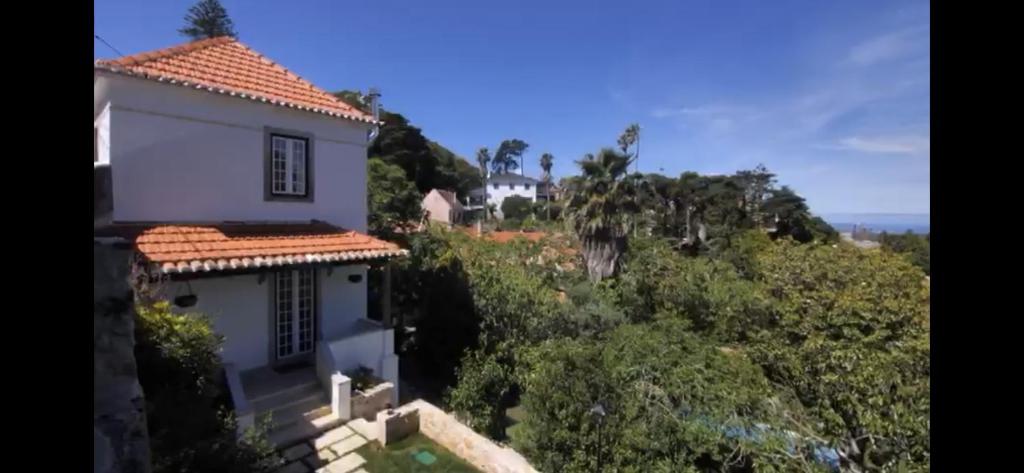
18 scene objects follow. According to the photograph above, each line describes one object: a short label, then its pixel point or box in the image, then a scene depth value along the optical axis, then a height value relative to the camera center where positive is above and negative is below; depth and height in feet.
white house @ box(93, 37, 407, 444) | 32.17 +1.90
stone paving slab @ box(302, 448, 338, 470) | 28.35 -13.57
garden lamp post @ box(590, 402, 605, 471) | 27.14 -11.01
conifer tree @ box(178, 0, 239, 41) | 109.60 +49.99
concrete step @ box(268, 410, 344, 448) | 29.73 -12.73
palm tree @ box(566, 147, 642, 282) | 67.00 +3.82
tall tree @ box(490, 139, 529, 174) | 419.33 +73.31
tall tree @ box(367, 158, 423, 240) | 57.26 +4.25
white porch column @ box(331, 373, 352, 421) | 33.12 -11.30
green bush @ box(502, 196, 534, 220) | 231.91 +14.62
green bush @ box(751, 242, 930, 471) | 20.16 -7.08
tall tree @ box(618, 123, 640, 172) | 172.04 +36.09
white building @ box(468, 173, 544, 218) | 309.83 +31.98
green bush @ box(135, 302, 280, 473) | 20.68 -8.25
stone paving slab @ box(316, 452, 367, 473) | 28.07 -13.80
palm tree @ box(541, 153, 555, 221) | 323.16 +50.33
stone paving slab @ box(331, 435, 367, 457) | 30.01 -13.55
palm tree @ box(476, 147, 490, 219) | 303.27 +50.12
